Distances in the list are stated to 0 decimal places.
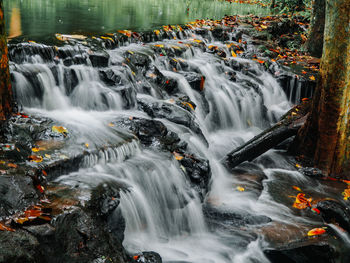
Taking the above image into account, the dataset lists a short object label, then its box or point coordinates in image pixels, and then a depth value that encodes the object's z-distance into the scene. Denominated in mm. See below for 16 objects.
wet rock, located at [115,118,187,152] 6012
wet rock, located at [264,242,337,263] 4340
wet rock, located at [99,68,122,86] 7410
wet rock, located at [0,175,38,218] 3307
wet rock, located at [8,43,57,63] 6666
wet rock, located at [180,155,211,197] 5738
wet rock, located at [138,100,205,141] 7121
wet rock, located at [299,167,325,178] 6914
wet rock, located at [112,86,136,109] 7156
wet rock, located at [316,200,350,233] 4951
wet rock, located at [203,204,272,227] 5375
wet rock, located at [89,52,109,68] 7613
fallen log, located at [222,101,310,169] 7074
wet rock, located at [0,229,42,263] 2604
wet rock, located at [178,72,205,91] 8929
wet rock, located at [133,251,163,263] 3797
